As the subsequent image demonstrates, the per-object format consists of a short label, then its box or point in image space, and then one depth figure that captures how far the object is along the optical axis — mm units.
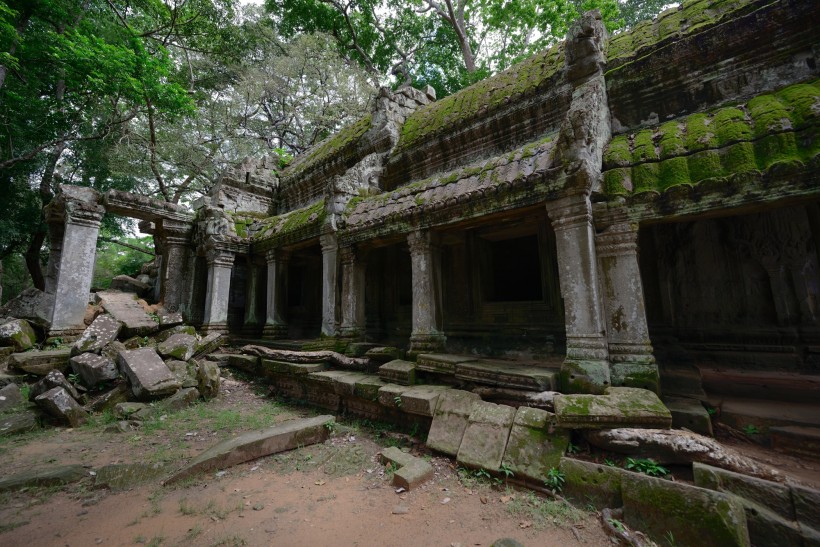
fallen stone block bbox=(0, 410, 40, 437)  4560
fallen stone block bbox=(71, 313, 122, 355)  6165
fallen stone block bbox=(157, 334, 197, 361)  6625
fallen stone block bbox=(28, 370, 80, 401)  5305
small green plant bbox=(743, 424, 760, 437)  3295
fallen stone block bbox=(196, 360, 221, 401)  6023
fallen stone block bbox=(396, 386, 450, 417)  4113
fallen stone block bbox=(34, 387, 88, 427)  4891
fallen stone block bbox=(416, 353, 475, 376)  4559
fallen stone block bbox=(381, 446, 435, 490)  3318
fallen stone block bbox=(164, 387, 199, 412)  5474
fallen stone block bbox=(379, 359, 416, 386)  4805
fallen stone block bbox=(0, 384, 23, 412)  5180
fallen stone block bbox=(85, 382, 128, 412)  5367
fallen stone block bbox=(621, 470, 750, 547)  2236
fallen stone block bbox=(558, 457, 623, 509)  2777
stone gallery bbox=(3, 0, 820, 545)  3463
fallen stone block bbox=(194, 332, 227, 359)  7344
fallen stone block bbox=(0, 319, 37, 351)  6637
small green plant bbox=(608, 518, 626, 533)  2530
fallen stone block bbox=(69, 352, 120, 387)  5668
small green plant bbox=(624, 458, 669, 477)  2832
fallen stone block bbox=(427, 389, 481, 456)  3777
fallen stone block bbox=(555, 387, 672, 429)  3027
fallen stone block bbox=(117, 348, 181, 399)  5410
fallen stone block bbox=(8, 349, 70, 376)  6055
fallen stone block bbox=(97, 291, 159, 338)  7199
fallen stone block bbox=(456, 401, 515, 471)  3393
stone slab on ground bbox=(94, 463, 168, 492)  3313
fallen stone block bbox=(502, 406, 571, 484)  3139
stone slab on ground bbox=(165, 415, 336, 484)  3578
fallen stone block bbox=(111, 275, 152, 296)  10288
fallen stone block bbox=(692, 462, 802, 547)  2258
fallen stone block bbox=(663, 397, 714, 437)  3205
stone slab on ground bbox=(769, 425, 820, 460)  2896
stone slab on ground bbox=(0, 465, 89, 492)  3291
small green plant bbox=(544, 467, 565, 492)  3008
